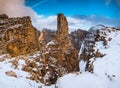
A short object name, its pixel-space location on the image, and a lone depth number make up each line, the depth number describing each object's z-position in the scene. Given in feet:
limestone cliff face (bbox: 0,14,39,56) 68.72
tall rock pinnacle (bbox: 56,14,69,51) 87.09
